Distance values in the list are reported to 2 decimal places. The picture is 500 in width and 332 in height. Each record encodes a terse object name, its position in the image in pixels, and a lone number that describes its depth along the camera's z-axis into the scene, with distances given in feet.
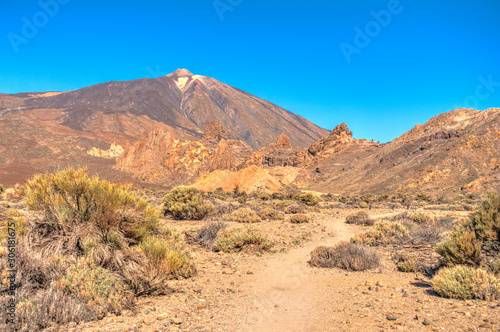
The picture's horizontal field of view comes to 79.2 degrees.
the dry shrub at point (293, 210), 58.63
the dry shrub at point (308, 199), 79.77
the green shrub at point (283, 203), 69.97
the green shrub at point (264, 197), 86.95
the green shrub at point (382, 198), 102.01
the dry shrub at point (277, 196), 95.71
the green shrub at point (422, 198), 98.94
